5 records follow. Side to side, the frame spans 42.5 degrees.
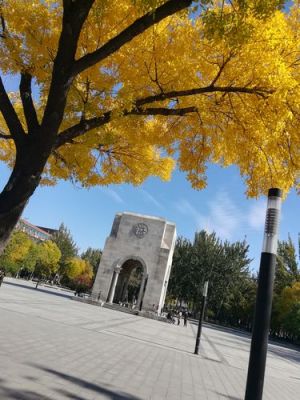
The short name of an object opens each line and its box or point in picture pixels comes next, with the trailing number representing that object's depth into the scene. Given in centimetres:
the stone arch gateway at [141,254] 3750
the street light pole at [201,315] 1447
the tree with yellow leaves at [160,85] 519
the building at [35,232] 11090
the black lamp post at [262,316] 355
